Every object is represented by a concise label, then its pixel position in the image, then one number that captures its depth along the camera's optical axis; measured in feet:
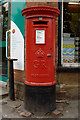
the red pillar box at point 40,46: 11.76
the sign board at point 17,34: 15.29
